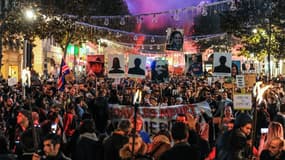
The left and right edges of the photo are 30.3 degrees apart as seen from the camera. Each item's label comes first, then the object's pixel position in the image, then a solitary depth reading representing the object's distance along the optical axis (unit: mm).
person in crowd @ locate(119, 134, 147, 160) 6962
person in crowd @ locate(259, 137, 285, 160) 7195
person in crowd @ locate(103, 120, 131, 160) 7324
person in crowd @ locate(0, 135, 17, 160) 6507
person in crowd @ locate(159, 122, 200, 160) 6566
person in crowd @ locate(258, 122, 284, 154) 7957
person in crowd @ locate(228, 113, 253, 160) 6695
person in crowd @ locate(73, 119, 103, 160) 8039
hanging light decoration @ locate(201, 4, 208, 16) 28717
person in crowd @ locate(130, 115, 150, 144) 8902
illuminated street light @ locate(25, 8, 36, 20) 21731
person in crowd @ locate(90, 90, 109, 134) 14490
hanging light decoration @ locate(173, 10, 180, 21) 31281
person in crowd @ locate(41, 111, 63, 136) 9617
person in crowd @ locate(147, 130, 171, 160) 7375
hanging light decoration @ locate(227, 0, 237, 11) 31531
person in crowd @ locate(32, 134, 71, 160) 6629
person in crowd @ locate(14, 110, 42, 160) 7438
